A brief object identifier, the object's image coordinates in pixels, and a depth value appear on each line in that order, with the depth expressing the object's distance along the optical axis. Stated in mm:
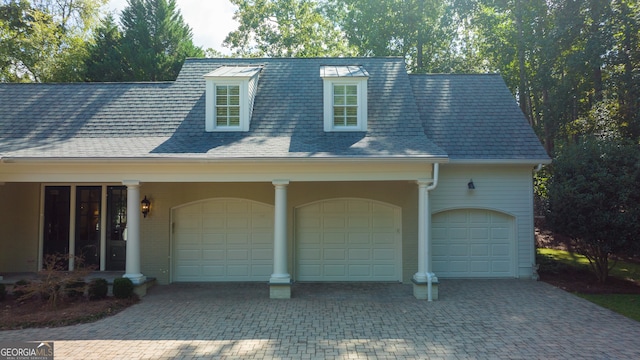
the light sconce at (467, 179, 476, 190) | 11102
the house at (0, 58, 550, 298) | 10922
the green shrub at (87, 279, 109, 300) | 8836
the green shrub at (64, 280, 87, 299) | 8719
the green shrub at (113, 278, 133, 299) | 8867
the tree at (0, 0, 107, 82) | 22516
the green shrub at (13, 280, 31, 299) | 8548
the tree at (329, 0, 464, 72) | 23844
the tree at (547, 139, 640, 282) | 9617
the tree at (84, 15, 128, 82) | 23875
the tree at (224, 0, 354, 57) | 25641
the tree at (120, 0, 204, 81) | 24281
